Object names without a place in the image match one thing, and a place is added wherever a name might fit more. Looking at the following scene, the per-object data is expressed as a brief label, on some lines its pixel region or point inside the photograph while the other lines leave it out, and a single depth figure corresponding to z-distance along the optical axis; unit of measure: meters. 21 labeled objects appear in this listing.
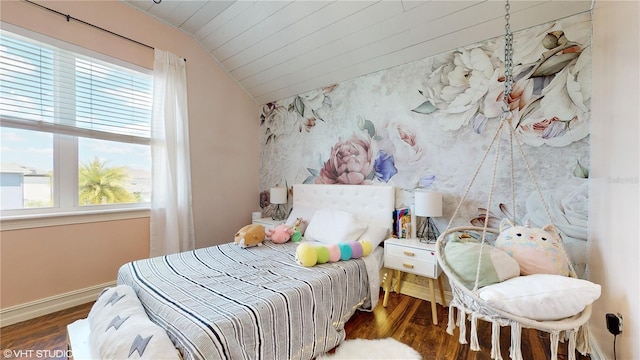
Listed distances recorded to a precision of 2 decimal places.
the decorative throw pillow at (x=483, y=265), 1.41
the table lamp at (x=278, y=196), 3.51
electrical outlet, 1.21
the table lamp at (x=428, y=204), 2.21
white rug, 1.62
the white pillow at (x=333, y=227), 2.46
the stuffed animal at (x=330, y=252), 1.96
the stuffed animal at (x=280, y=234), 2.60
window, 2.03
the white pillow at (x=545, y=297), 1.14
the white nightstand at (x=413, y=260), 2.06
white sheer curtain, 2.75
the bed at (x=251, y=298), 1.21
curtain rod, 2.10
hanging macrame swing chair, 1.13
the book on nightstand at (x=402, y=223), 2.46
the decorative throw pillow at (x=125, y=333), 1.04
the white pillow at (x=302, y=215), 2.99
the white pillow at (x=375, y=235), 2.45
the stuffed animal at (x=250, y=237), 2.45
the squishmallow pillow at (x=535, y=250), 1.47
